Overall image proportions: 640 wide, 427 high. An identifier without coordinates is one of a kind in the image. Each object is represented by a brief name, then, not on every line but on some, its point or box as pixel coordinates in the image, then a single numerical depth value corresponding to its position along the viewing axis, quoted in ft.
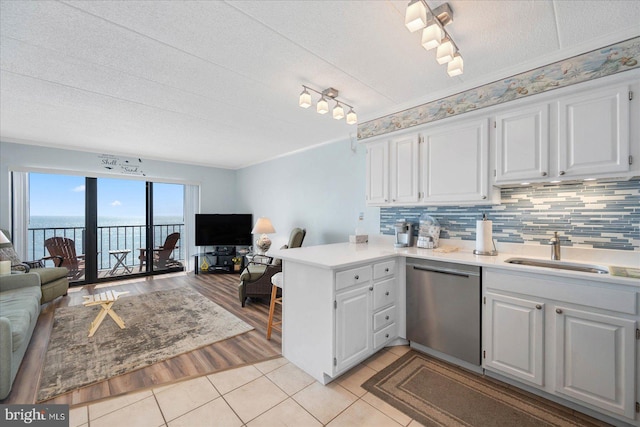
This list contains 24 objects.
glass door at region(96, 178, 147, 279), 16.78
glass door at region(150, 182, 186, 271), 18.35
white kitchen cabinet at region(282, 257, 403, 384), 6.42
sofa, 5.96
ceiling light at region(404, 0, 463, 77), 4.25
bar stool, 8.46
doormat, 5.42
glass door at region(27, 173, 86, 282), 14.80
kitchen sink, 6.11
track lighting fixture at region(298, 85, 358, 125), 7.17
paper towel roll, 7.52
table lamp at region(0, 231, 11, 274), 10.41
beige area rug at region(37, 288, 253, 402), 7.06
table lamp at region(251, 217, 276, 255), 16.15
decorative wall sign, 15.96
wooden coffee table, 9.21
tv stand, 18.97
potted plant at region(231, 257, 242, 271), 18.90
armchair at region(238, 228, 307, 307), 11.87
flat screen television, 18.83
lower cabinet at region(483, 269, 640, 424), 4.99
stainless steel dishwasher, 6.78
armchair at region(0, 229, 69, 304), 11.88
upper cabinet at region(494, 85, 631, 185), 5.53
